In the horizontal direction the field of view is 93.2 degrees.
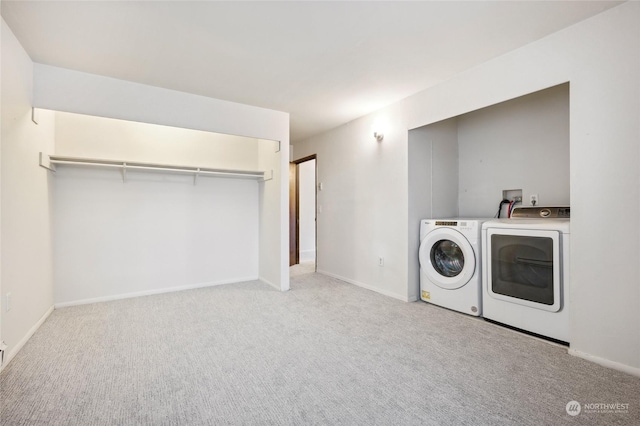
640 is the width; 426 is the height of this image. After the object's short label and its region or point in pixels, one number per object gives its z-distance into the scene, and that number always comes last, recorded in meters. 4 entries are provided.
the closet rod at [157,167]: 3.01
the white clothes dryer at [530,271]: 2.26
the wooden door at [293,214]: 5.48
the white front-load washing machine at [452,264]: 2.84
